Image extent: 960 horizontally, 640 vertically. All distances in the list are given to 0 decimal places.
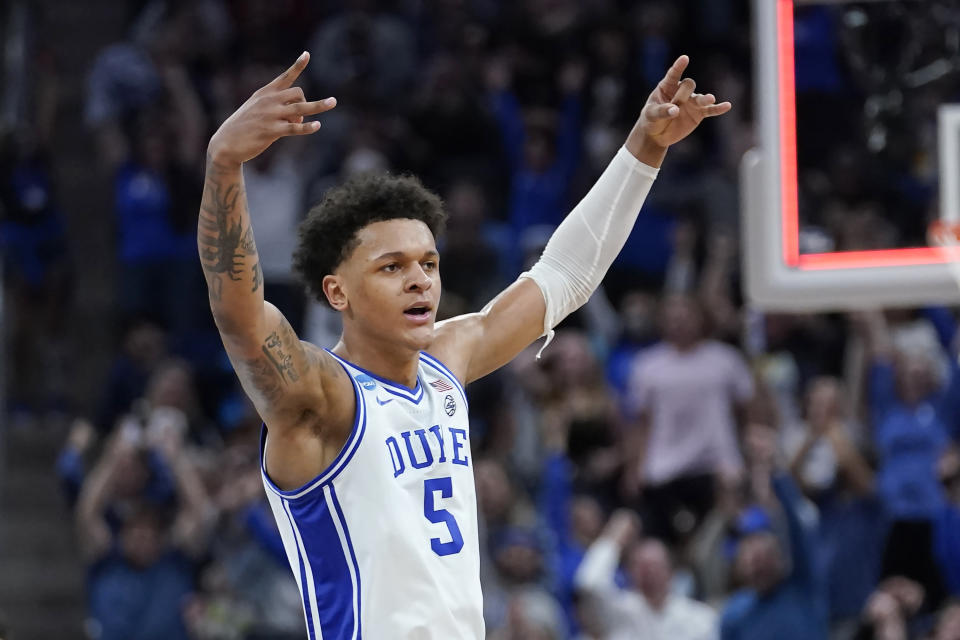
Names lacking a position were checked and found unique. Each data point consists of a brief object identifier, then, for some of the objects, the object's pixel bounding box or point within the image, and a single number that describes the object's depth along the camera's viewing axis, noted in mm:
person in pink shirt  19859
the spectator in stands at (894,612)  17266
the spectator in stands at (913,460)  18209
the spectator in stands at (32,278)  25391
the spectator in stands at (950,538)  17969
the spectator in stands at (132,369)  22859
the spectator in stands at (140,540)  20266
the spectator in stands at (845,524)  18812
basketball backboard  12797
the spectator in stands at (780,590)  17625
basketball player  8156
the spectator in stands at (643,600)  18094
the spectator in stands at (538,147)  23906
